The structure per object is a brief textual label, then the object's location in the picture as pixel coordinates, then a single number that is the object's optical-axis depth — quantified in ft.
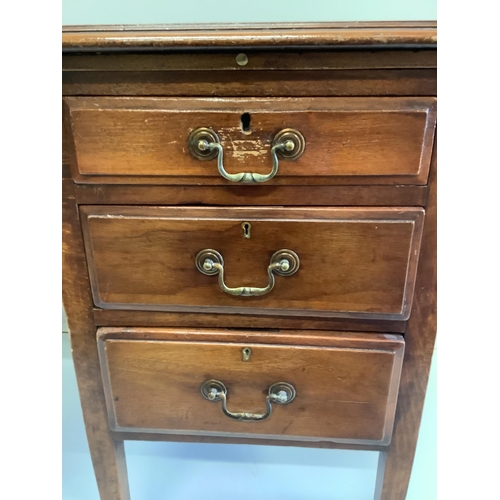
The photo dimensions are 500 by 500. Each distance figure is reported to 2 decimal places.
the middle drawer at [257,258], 1.97
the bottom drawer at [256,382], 2.17
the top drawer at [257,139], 1.82
